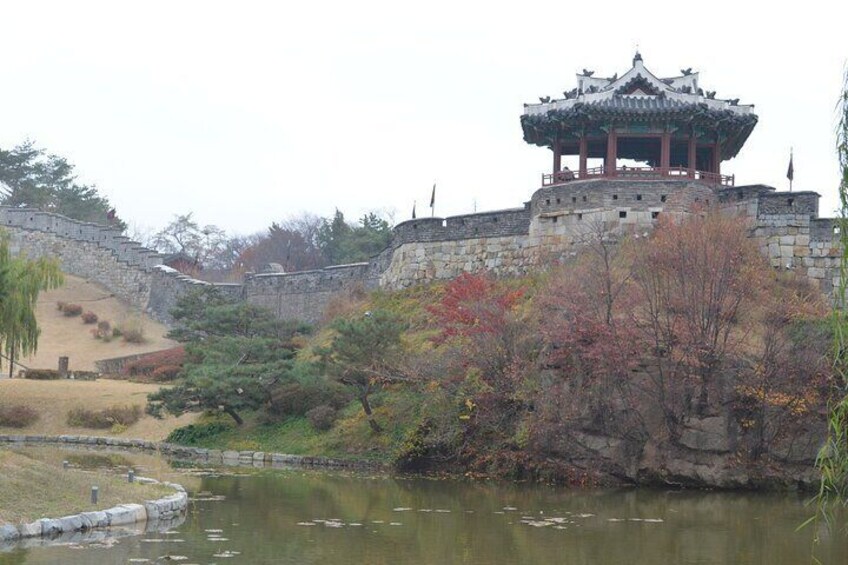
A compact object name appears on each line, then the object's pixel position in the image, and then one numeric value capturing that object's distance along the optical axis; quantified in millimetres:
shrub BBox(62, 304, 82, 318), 48094
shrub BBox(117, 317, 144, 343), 44719
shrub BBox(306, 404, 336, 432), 29266
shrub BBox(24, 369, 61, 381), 37375
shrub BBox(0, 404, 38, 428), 32781
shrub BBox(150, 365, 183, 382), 38250
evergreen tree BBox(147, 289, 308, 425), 30141
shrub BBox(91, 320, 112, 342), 45312
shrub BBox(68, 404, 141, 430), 32844
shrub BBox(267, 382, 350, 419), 30077
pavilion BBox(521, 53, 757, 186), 34562
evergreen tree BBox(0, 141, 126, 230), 68750
